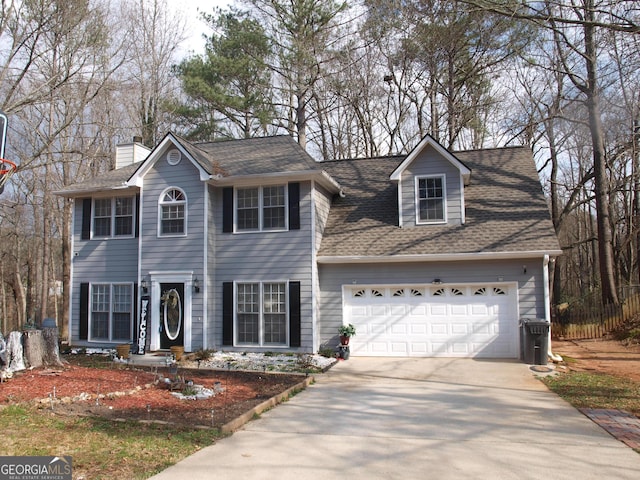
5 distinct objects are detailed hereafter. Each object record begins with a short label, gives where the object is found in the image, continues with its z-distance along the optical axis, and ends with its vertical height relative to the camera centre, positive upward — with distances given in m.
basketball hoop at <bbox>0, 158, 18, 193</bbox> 9.75 +2.36
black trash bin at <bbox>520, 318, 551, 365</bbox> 12.10 -1.29
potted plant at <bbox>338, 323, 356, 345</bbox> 13.59 -1.14
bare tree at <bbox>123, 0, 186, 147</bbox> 25.70 +10.74
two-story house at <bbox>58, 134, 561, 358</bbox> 13.57 +0.78
